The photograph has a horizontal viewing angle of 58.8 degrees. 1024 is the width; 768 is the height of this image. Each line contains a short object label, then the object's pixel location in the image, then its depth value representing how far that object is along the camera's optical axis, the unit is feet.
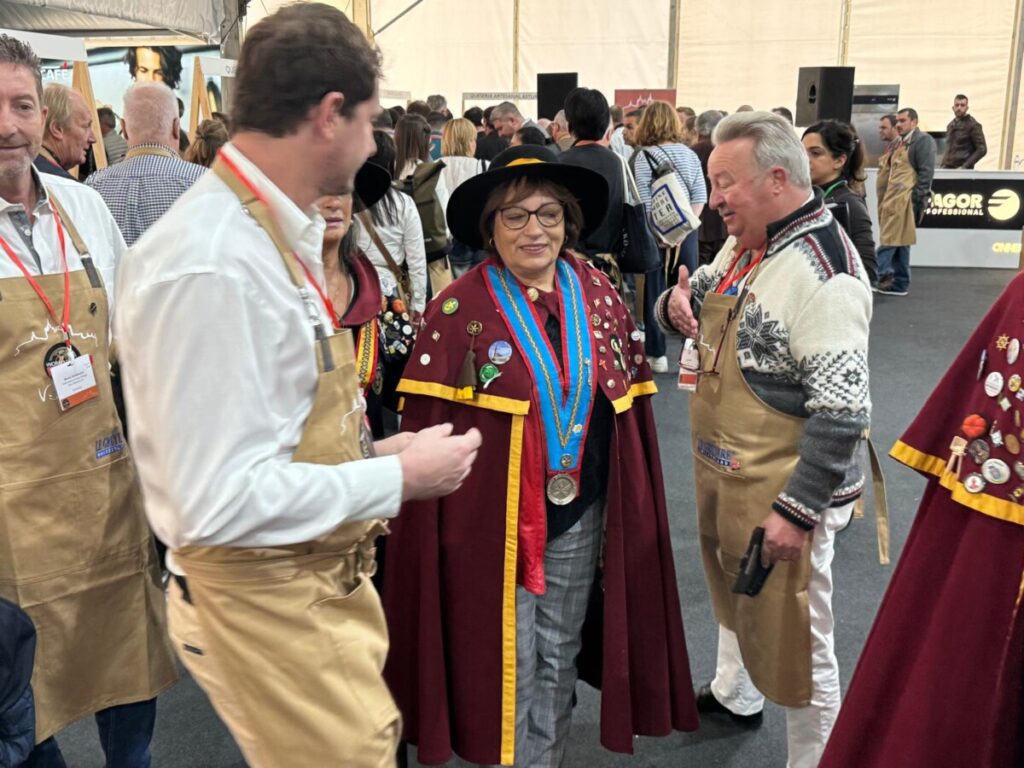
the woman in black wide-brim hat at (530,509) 6.67
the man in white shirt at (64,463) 6.04
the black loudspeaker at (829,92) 27.48
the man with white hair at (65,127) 11.60
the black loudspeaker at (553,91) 33.45
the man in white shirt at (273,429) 3.70
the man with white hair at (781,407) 6.24
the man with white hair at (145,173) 9.84
